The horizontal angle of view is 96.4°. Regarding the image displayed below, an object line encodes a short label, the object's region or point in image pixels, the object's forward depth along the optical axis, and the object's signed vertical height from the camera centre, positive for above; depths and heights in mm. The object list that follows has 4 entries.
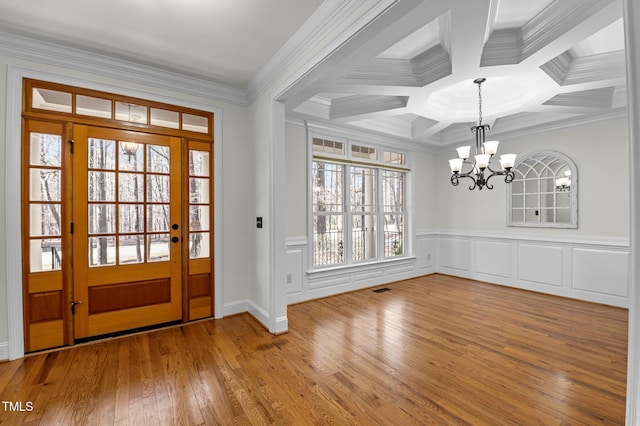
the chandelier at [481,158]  3158 +624
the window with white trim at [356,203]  4543 +178
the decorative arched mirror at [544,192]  4422 +325
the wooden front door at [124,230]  2838 -157
